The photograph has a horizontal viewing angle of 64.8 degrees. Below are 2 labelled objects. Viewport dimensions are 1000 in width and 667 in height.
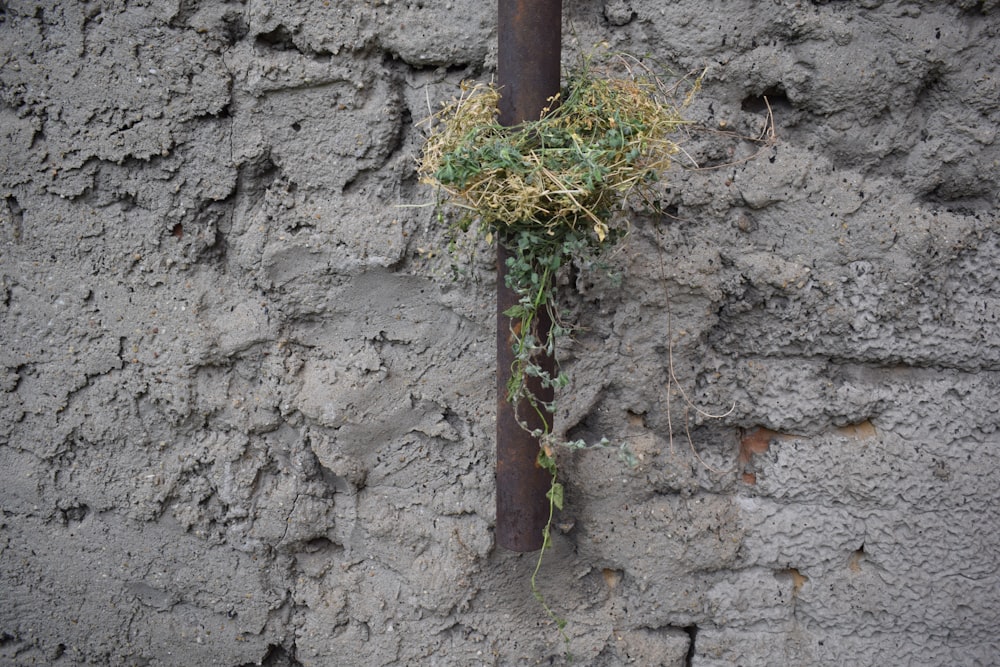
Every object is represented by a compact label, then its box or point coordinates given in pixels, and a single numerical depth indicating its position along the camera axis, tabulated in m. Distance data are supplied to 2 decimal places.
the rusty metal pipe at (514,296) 1.26
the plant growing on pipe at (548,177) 1.20
